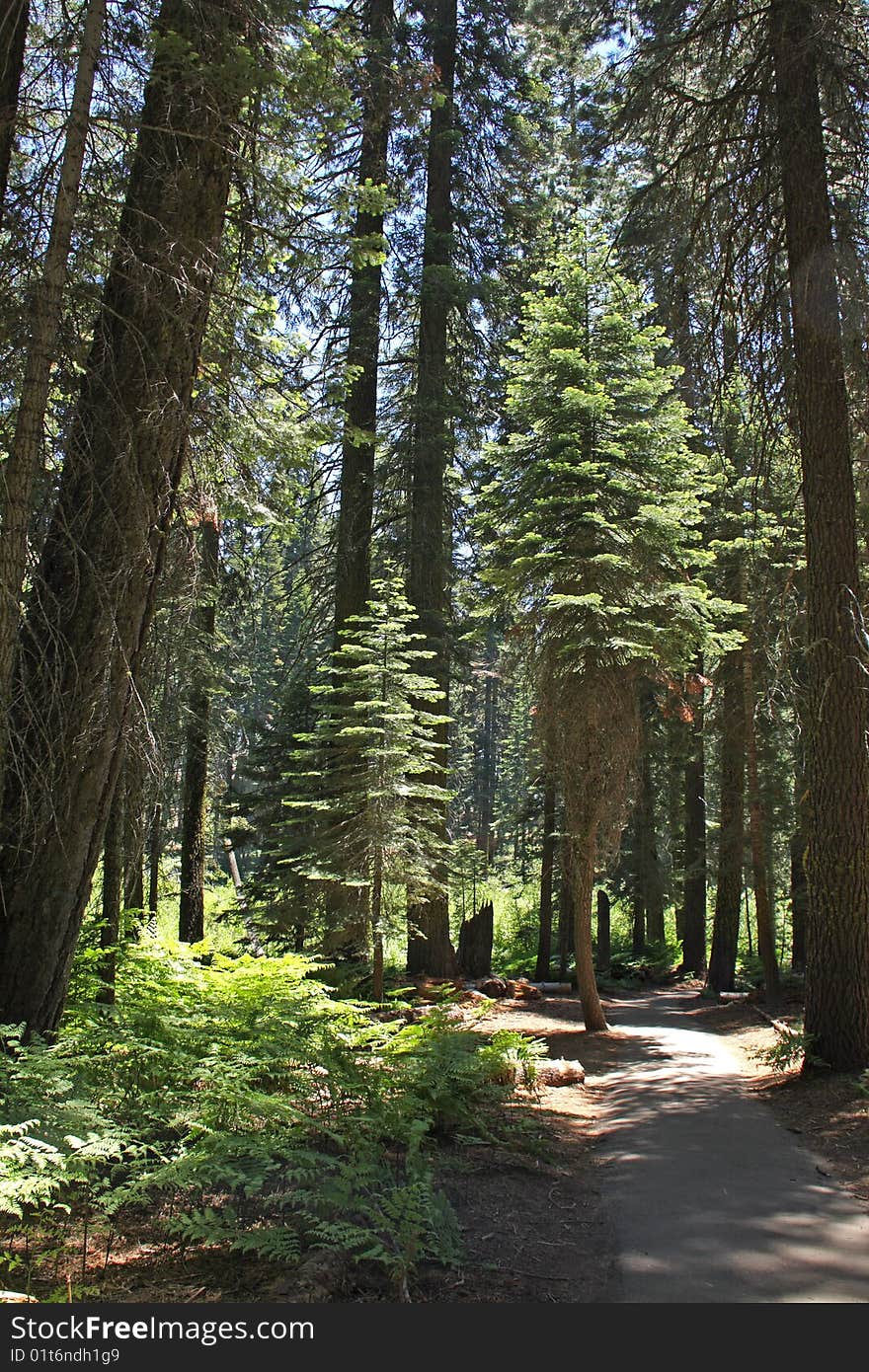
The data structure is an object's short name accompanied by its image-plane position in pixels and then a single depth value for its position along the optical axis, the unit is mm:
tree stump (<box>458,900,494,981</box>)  17406
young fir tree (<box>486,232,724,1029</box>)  11008
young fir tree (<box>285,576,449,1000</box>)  10000
